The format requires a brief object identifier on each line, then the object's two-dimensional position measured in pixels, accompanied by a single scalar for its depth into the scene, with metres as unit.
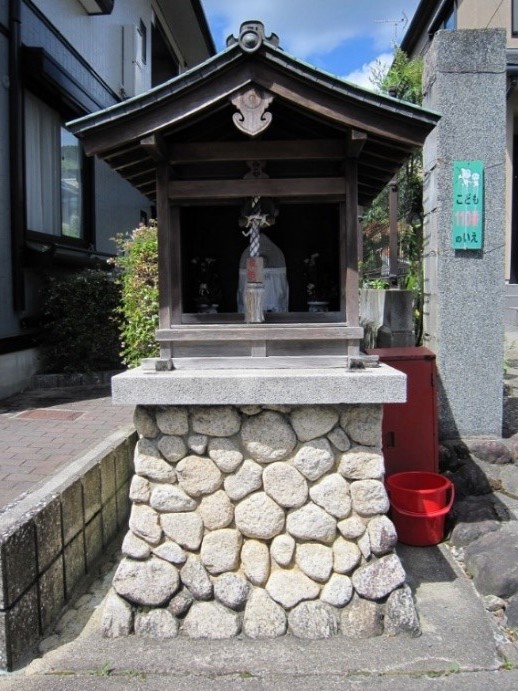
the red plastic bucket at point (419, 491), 4.61
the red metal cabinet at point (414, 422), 5.21
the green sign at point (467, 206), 5.79
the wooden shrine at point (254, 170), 3.69
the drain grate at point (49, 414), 7.14
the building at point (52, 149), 8.16
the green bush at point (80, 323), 9.05
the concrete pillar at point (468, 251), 5.79
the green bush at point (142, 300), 6.93
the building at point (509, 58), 13.15
